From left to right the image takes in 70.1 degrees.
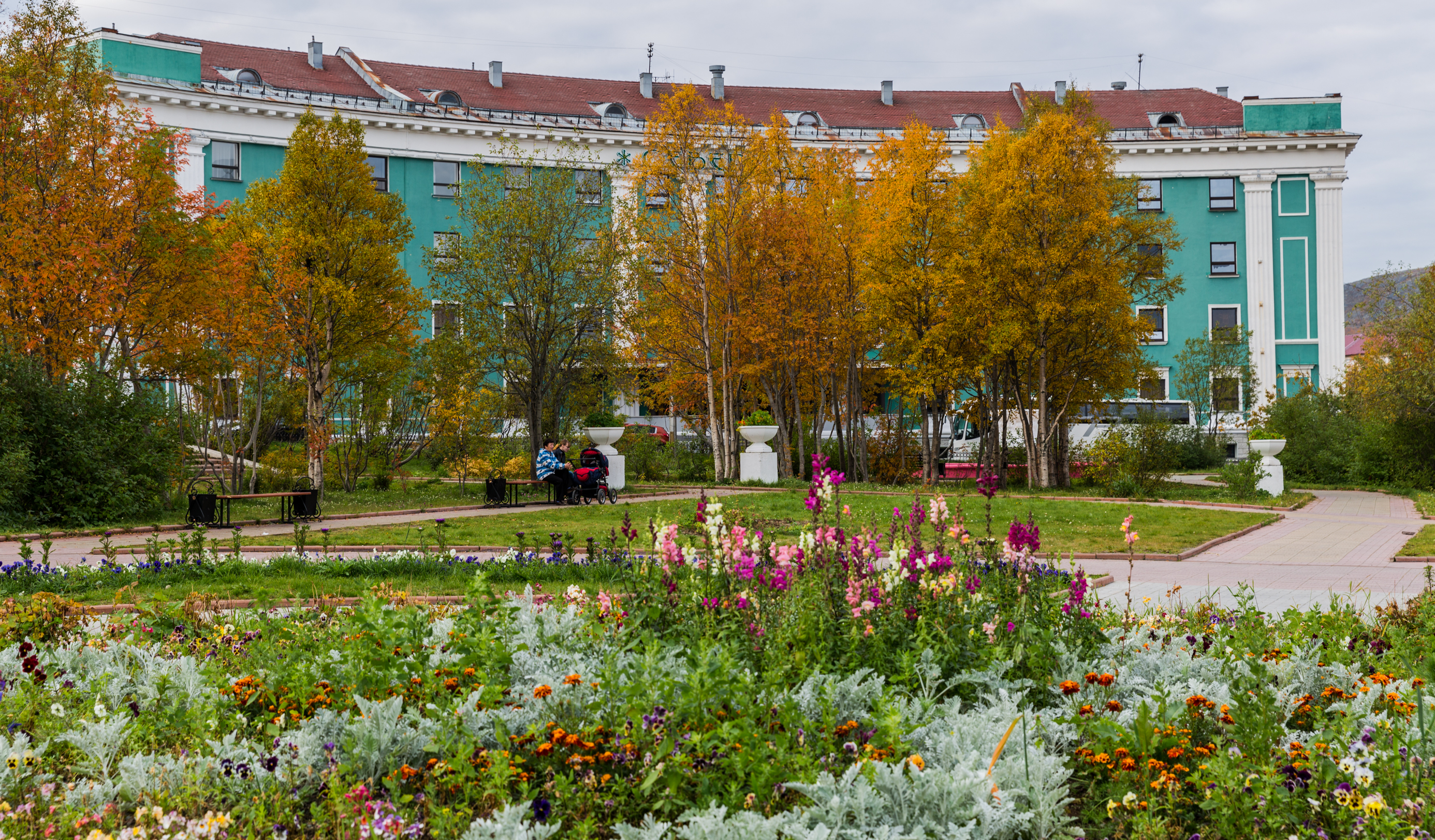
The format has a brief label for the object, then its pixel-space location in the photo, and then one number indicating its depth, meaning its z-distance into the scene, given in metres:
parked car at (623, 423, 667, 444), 31.44
